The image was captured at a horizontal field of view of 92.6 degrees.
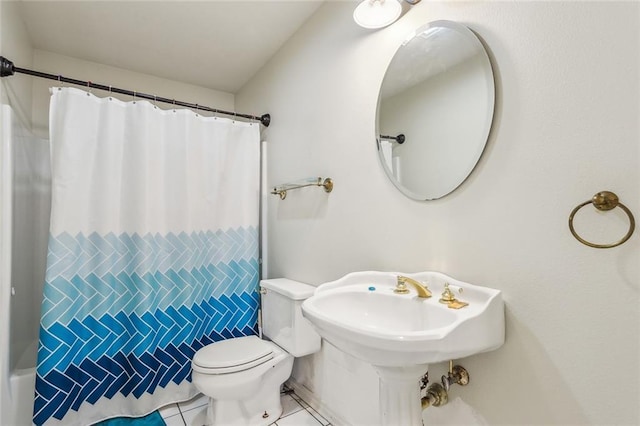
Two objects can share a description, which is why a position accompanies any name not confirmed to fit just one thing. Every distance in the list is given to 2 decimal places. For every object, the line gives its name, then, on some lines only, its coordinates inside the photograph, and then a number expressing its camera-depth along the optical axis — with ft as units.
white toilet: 5.12
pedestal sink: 2.67
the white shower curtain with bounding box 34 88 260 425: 5.34
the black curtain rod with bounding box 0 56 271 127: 4.80
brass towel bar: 5.55
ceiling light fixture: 4.12
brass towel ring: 2.35
